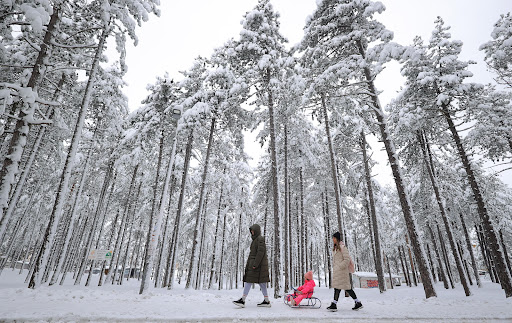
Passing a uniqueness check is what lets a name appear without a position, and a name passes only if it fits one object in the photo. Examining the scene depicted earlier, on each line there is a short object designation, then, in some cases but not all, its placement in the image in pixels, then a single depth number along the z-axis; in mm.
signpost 18245
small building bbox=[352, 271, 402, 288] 33281
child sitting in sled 6457
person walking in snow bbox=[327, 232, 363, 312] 6191
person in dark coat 6113
